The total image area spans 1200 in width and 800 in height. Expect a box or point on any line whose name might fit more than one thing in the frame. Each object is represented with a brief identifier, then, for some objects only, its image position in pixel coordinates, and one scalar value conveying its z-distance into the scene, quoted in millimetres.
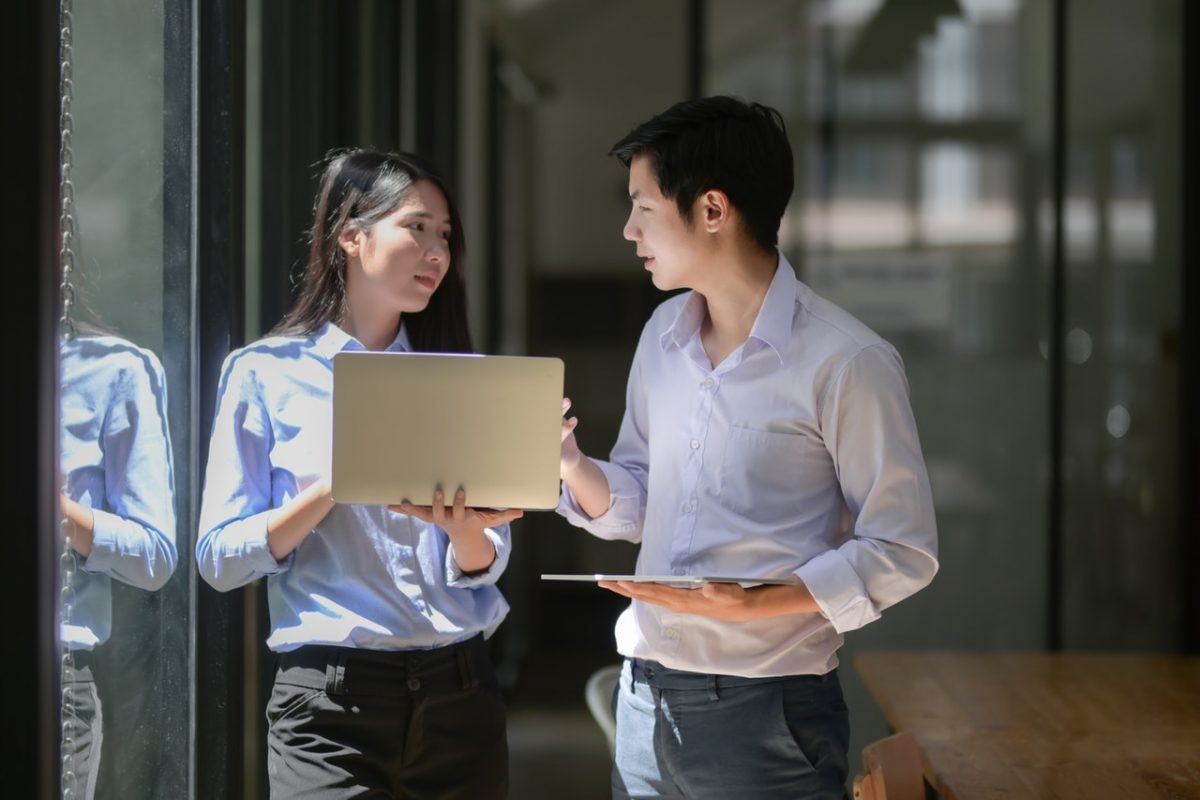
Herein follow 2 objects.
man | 4617
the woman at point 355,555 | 4705
